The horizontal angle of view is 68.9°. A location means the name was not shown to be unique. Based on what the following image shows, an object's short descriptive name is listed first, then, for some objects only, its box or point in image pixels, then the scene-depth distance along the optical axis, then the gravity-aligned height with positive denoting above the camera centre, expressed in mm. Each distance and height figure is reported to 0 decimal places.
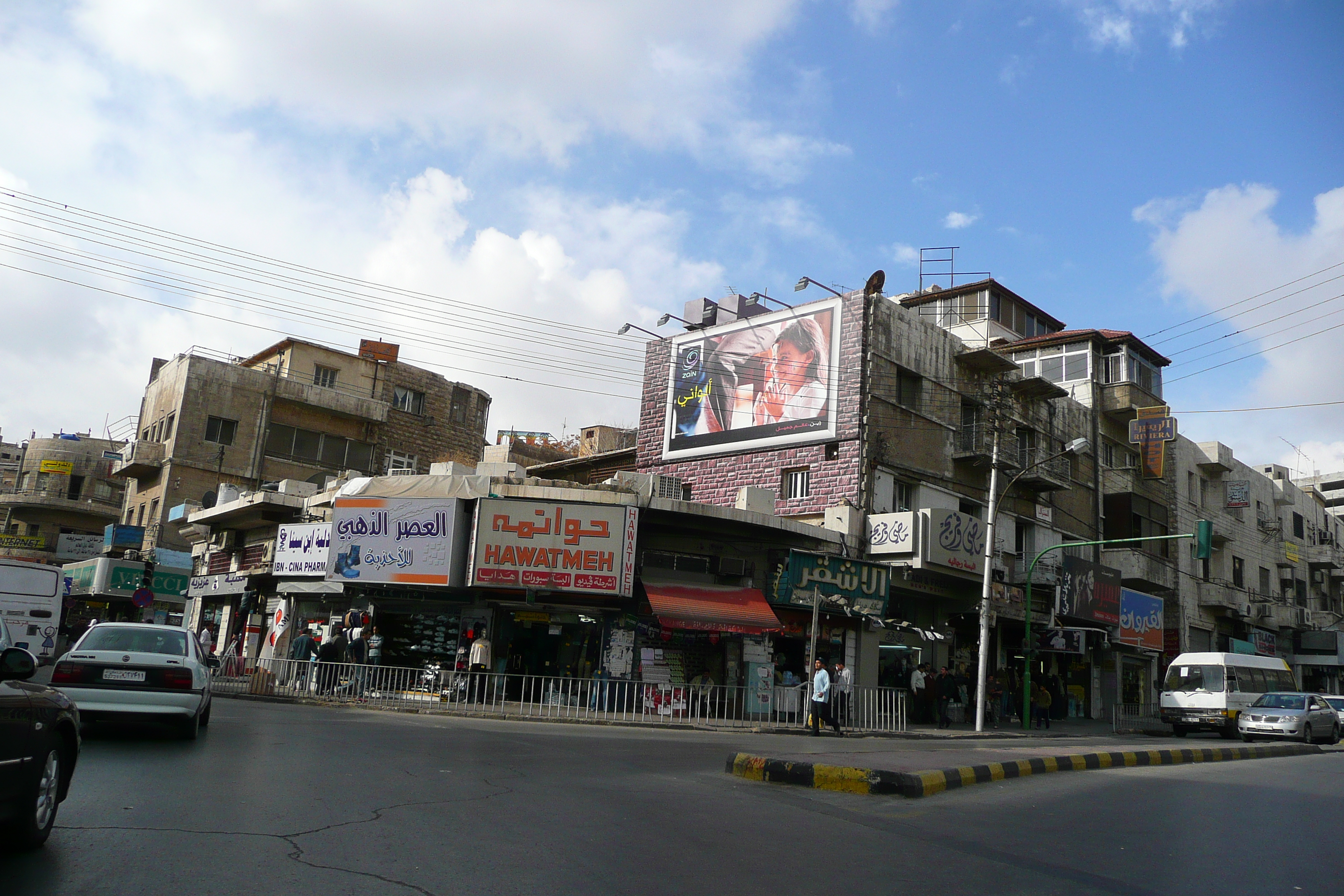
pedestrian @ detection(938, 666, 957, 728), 25484 -626
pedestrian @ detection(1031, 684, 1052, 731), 28141 -756
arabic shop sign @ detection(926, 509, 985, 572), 26297 +3530
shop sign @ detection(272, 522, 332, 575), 26484 +1921
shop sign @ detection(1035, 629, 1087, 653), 29641 +1146
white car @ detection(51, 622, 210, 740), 11023 -838
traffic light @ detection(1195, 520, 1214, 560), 21375 +3267
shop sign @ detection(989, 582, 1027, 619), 30031 +2279
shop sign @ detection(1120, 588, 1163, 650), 34594 +2334
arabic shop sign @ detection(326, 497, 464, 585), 23391 +2043
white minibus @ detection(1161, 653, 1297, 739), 26906 +60
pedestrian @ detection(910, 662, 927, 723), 26203 -540
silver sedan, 24562 -561
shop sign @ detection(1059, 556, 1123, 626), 30906 +2868
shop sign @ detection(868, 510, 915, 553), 25797 +3467
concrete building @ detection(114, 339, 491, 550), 40469 +8408
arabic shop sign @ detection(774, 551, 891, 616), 24688 +2013
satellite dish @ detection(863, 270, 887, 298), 28328 +10824
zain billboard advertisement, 28469 +8125
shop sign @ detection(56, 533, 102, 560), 56969 +3126
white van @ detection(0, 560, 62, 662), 21875 -128
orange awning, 22417 +1008
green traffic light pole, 21484 +3007
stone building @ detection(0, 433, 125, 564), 58219 +5965
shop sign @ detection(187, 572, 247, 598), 31500 +936
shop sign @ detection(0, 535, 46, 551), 57750 +3221
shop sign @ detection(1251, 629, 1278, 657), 45000 +2396
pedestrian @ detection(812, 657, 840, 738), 19625 -702
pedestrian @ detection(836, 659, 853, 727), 21766 -691
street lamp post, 23609 +1903
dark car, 5355 -876
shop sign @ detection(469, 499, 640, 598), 22750 +2121
